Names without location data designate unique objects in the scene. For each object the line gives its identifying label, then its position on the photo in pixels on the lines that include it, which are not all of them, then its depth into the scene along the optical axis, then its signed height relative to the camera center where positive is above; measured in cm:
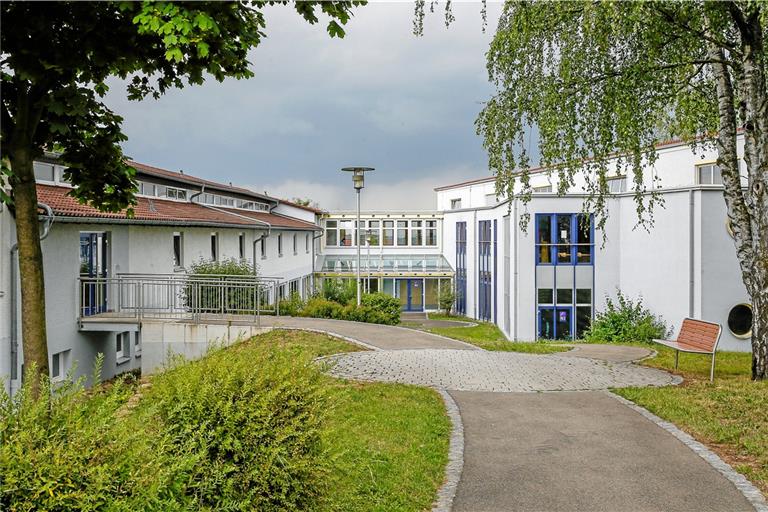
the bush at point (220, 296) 1688 -73
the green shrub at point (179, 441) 329 -103
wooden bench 1159 -137
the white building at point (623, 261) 2108 +17
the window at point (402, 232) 5422 +292
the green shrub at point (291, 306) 2200 -133
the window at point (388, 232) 5409 +291
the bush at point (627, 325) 2194 -213
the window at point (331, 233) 5419 +287
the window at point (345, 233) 5416 +287
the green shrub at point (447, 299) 4584 -230
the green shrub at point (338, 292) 2569 -100
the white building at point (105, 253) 1252 +48
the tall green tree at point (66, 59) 578 +200
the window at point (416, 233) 5425 +282
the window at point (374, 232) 5391 +292
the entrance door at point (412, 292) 4900 -192
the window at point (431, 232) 5418 +289
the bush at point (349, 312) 2117 -149
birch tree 1052 +315
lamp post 2442 +349
